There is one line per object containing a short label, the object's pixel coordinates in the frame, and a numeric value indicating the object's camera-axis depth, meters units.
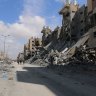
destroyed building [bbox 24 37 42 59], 56.31
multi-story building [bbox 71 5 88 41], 27.15
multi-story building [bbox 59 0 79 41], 31.38
